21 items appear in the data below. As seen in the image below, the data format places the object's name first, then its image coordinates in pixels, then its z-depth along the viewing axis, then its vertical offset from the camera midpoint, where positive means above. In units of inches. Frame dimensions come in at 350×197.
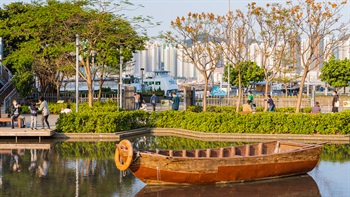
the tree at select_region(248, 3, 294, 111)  1385.3 +167.8
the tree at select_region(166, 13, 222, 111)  1476.4 +154.9
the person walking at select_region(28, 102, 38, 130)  999.0 -42.1
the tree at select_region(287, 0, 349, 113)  1217.4 +149.1
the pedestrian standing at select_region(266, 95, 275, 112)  1377.1 -28.2
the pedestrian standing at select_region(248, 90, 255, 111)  1533.7 -13.0
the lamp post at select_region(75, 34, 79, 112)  1190.9 +91.8
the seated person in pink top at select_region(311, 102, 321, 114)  1177.7 -36.2
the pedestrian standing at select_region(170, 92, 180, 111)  1316.4 -25.0
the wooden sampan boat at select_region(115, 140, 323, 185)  563.5 -72.9
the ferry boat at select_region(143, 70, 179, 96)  3309.5 +53.6
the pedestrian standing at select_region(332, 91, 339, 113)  1237.7 -22.1
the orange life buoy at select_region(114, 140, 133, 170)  556.7 -60.5
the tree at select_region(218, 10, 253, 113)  1446.9 +156.3
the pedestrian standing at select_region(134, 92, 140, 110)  1588.3 -27.5
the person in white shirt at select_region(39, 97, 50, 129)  1003.3 -29.9
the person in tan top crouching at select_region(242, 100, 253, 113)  1181.7 -32.5
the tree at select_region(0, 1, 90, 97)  1529.3 +150.5
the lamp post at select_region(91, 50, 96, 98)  1456.1 +93.5
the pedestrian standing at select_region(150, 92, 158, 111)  1551.4 -21.8
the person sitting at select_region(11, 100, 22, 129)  1058.1 -42.6
